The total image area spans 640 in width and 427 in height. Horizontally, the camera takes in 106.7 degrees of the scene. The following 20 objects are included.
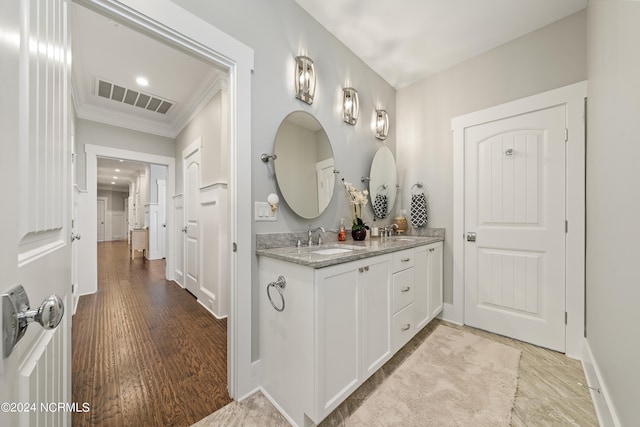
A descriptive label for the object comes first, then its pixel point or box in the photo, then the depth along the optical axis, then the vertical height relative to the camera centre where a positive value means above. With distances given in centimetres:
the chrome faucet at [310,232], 185 -17
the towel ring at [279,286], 135 -43
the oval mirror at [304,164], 176 +39
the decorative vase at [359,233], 218 -20
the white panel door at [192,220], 316 -11
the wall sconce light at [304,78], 183 +104
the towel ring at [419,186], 273 +30
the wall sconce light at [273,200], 162 +8
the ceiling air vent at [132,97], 286 +149
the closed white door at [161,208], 582 +10
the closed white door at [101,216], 1042 -18
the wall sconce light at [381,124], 268 +99
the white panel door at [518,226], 198 -13
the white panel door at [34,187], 40 +6
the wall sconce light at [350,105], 228 +103
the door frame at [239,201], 144 +7
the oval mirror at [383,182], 258 +34
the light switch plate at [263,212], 160 +0
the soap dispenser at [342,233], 212 -19
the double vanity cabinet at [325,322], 120 -64
